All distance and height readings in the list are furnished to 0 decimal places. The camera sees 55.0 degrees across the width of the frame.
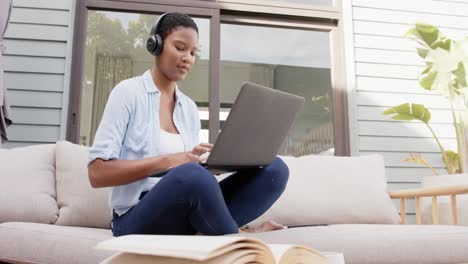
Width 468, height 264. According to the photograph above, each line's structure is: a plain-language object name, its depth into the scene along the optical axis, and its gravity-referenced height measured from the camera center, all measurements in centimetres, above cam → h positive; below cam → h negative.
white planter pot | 255 -15
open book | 56 -9
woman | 120 +4
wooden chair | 183 -7
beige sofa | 141 -15
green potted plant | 299 +66
